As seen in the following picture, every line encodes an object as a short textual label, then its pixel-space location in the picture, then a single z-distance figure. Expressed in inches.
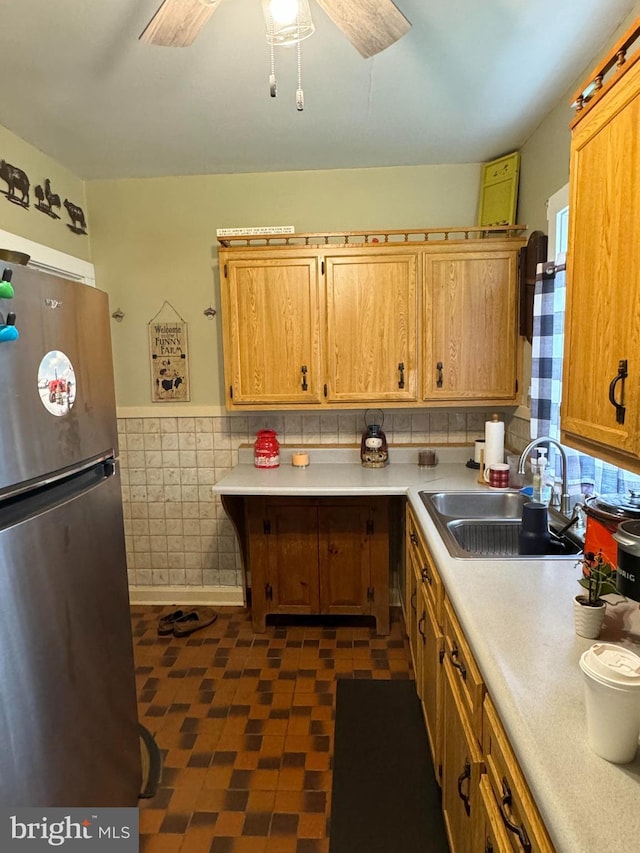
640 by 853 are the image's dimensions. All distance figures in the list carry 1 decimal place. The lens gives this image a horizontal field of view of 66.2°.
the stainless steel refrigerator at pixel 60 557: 41.4
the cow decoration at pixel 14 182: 89.2
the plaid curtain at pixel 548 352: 79.0
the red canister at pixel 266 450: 112.6
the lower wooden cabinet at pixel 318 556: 106.1
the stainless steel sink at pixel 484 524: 63.8
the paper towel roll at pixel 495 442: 95.3
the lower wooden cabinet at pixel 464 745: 32.6
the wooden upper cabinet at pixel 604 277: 41.1
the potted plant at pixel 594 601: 41.4
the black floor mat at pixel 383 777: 59.2
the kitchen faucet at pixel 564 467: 69.0
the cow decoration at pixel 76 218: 109.1
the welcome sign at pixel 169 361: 117.9
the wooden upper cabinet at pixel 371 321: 101.6
